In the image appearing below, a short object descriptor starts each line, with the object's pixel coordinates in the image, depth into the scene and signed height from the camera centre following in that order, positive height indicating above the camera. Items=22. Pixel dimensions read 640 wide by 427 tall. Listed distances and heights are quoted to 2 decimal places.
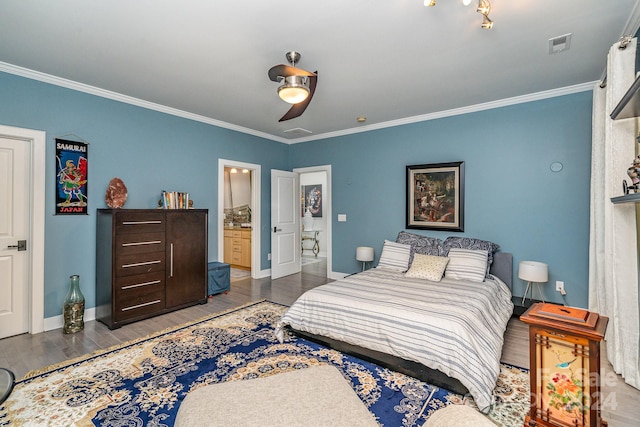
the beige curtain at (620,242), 2.26 -0.22
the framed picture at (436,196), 4.38 +0.25
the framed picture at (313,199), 8.84 +0.40
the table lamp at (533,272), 3.51 -0.67
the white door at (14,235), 3.13 -0.23
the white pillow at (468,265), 3.53 -0.61
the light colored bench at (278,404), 1.17 -0.79
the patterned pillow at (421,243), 4.09 -0.42
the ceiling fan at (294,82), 2.37 +1.05
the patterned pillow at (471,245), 3.91 -0.41
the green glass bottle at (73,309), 3.23 -1.03
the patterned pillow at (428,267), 3.55 -0.64
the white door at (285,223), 5.77 -0.21
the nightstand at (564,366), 1.44 -0.75
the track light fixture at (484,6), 1.96 +1.33
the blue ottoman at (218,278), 4.52 -0.98
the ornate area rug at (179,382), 1.96 -1.27
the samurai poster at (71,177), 3.37 +0.39
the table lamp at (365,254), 5.01 -0.67
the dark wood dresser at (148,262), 3.39 -0.60
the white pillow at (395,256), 4.08 -0.59
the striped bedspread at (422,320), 2.14 -0.89
